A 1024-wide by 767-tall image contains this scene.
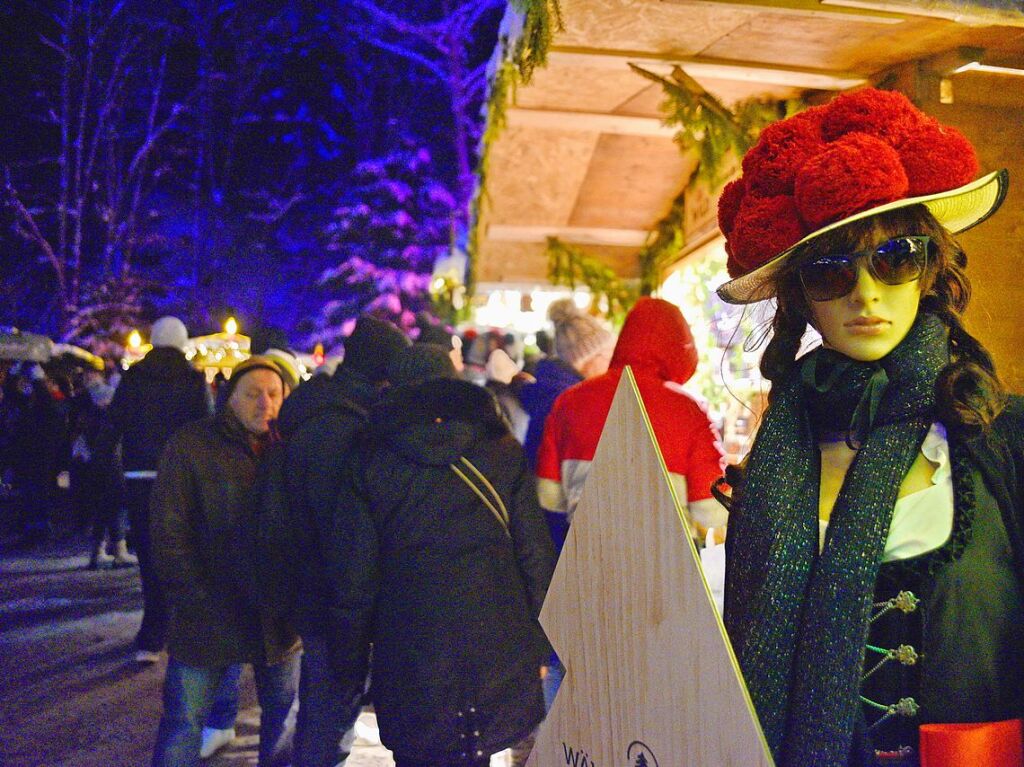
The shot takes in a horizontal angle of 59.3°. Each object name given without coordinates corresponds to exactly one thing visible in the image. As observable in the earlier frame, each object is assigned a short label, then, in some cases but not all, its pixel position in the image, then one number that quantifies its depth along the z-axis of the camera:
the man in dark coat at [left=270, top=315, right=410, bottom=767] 3.29
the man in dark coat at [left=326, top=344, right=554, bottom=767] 2.95
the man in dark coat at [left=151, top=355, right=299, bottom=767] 3.76
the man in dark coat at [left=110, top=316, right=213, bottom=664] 6.22
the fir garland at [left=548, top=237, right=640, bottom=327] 7.14
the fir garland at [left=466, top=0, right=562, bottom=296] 3.37
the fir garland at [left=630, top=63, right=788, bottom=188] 4.38
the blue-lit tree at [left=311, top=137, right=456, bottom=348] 24.56
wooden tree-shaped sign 1.12
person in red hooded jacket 3.90
